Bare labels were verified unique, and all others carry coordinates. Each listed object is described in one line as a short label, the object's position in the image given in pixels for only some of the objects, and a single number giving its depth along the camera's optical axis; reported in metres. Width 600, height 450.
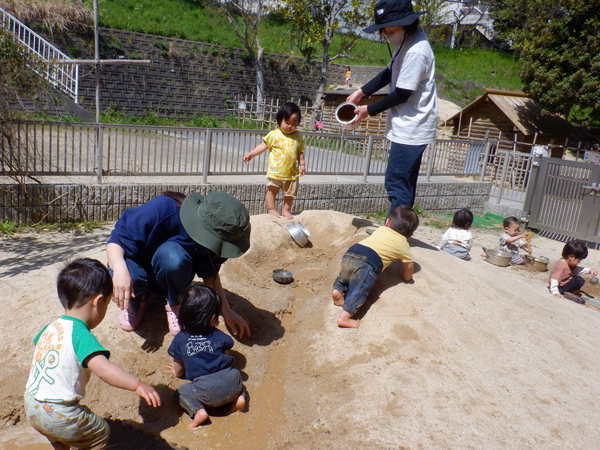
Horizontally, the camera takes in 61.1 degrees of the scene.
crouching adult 3.16
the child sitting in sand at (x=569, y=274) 6.48
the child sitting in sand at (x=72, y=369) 2.55
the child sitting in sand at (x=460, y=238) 7.07
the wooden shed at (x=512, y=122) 19.38
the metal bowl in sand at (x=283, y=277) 5.12
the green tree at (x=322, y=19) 24.11
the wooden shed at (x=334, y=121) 22.77
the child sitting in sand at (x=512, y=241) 7.90
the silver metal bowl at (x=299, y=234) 5.97
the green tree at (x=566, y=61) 17.97
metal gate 9.50
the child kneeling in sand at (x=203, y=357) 3.29
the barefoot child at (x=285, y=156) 6.62
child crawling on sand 4.08
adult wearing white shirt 4.52
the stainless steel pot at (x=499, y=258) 7.78
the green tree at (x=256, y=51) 23.44
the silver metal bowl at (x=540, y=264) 7.84
